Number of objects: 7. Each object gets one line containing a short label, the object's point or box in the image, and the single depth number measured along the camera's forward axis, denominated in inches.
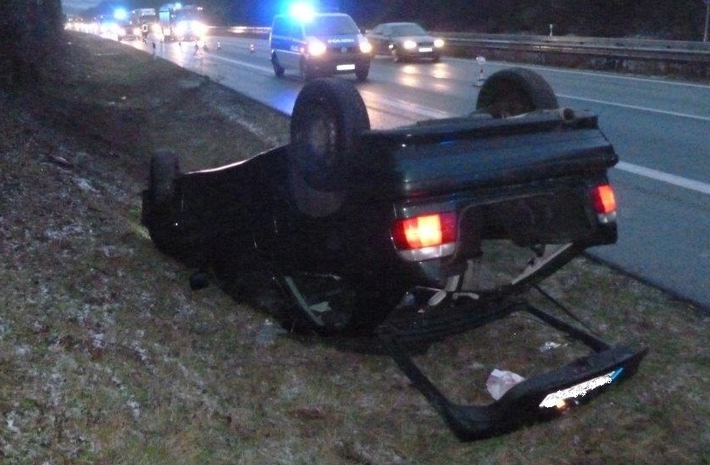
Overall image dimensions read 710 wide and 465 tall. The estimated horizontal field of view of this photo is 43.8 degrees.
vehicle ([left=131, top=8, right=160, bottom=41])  2543.6
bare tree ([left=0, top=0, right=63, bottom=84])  461.1
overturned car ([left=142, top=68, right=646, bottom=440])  149.2
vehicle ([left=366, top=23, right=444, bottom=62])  1191.6
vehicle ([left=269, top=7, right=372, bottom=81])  970.7
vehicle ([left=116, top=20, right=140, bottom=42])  2441.2
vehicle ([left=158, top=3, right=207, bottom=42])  2181.3
